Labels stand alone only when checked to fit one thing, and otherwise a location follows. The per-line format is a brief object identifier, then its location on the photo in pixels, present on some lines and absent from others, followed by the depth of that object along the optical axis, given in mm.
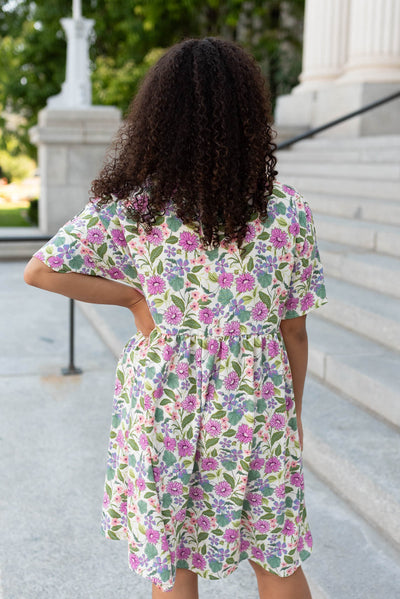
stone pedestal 10406
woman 1615
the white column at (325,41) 11398
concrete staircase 2893
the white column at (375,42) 10133
